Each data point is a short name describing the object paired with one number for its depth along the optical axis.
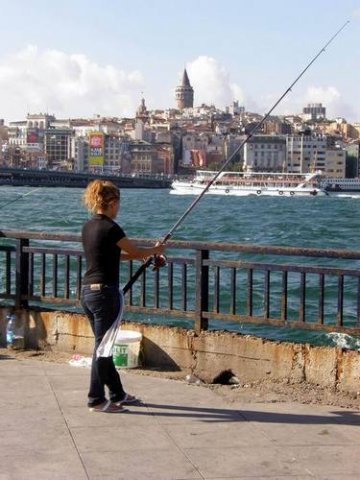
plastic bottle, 14.34
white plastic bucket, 12.98
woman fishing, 10.24
